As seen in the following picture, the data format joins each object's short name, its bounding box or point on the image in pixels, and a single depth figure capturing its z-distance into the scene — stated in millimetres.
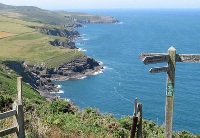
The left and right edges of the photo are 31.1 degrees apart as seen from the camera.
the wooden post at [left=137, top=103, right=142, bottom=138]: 7855
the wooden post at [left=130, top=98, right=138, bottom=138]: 7582
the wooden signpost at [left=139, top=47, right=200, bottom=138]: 7678
